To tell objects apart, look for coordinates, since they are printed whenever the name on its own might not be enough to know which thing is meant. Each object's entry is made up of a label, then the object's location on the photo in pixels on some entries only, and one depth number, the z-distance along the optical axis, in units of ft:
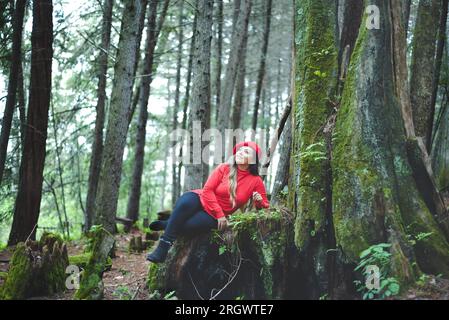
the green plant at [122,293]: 21.18
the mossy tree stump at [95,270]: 19.58
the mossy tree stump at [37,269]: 20.62
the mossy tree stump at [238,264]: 20.20
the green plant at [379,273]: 16.70
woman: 21.25
